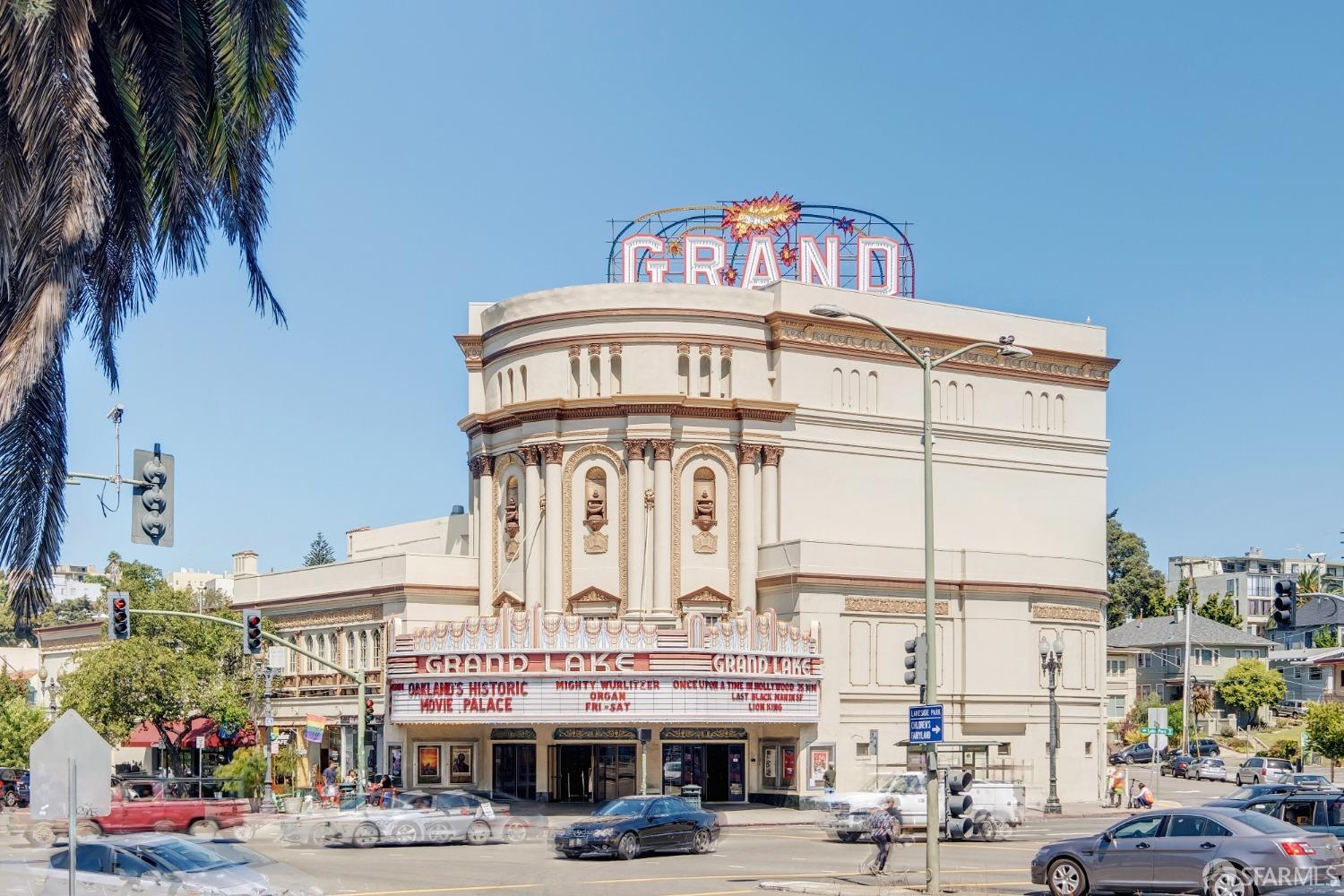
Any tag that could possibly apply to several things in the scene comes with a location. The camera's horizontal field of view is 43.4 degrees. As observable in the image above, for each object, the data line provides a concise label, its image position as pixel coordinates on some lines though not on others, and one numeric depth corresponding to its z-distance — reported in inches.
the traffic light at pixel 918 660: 1223.5
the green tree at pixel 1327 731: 3442.4
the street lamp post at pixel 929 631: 1171.9
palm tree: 584.4
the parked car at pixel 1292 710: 4781.0
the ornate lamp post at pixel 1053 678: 2429.9
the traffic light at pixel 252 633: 1977.1
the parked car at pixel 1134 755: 3929.6
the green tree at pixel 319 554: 7057.1
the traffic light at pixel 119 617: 1868.8
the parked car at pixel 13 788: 2635.3
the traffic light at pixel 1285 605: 1796.3
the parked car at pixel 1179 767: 3628.7
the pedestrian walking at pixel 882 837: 1309.1
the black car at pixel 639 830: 1499.8
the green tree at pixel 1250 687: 4557.1
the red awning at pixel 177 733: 2933.1
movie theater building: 2337.6
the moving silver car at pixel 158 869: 965.8
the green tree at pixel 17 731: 3344.0
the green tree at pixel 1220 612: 5285.4
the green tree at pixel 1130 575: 5787.4
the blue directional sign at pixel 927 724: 1185.4
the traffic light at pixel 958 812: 1750.7
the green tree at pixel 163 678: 2696.9
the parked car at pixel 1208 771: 3518.7
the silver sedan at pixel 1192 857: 1041.5
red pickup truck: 1736.0
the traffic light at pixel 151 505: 892.0
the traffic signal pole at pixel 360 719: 2022.0
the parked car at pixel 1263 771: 3221.0
